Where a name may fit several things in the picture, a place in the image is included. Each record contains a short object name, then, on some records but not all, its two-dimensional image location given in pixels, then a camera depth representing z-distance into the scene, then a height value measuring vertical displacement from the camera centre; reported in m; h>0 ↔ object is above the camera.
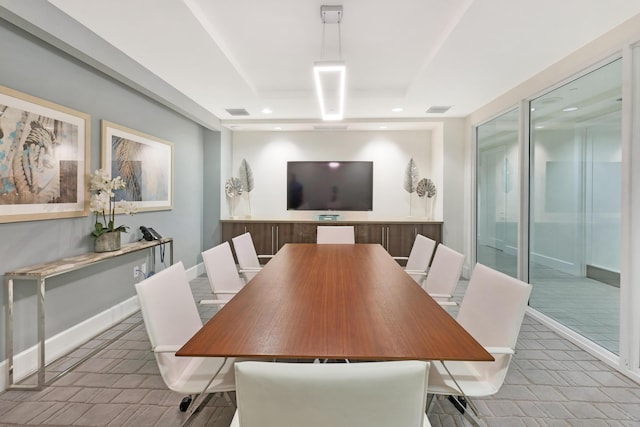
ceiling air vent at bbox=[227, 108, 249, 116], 4.62 +1.53
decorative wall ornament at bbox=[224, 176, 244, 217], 5.37 +0.41
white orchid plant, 2.66 +0.08
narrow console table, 1.97 -0.57
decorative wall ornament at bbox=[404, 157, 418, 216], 5.29 +0.60
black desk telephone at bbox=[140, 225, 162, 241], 3.39 -0.27
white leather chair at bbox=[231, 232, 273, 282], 2.83 -0.46
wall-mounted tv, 5.53 +0.47
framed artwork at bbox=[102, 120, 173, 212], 3.04 +0.51
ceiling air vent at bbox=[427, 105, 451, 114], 4.45 +1.53
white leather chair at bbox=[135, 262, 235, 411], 1.36 -0.59
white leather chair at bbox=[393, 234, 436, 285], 2.73 -0.44
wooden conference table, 1.08 -0.48
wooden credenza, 5.02 -0.34
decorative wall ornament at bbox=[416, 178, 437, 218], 5.16 +0.40
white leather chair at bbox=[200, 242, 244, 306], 2.16 -0.48
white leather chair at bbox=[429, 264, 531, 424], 1.37 -0.59
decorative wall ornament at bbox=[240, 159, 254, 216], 5.49 +0.61
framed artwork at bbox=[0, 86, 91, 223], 2.07 +0.38
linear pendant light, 2.07 +0.97
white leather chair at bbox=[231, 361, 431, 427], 0.70 -0.42
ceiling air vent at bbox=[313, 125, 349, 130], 5.35 +1.49
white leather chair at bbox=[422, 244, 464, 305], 2.12 -0.46
